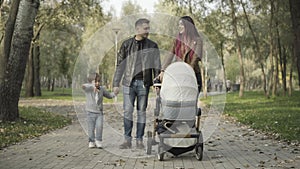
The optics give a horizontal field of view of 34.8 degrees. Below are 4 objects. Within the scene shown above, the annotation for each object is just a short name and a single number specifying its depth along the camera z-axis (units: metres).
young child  9.12
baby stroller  7.61
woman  8.09
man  8.82
